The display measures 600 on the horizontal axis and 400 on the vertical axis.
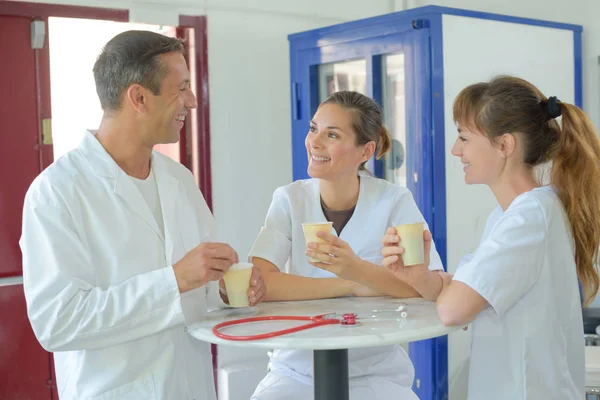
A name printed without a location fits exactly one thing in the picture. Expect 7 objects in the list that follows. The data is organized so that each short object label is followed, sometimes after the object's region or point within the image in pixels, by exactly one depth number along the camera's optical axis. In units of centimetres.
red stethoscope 165
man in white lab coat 176
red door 320
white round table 159
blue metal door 311
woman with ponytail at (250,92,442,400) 218
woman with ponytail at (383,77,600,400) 170
